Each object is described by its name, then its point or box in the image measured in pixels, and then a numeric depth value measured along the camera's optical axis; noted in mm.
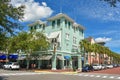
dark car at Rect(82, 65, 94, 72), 17299
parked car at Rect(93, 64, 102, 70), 21017
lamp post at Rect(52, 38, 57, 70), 18550
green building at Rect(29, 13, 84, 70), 19014
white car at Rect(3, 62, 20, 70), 17283
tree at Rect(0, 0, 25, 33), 6881
